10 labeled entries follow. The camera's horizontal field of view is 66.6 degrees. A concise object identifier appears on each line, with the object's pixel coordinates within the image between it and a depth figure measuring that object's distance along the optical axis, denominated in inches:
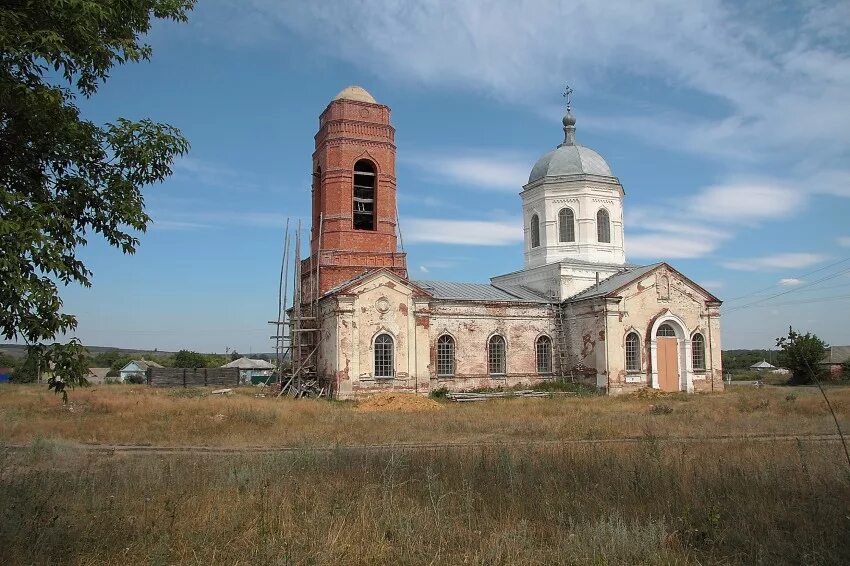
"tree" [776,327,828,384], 1648.6
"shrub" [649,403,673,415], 813.2
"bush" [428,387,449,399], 1090.1
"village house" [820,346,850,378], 1885.1
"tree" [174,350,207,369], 2999.5
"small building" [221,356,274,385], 2261.3
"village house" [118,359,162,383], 2549.7
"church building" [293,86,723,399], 1064.8
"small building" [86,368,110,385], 2374.5
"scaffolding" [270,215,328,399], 1072.2
